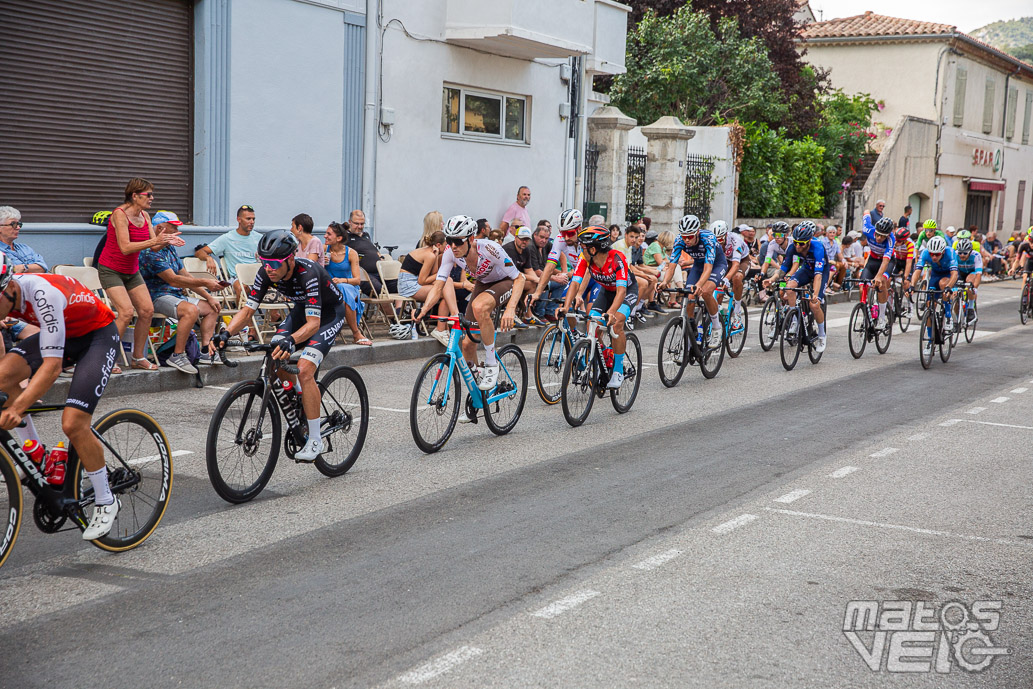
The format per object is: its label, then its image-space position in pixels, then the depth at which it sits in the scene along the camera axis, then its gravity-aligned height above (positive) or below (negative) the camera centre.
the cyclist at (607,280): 10.20 -0.48
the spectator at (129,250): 10.45 -0.36
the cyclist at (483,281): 8.77 -0.48
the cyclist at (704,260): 12.77 -0.31
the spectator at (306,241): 11.90 -0.25
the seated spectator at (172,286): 11.13 -0.76
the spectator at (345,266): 13.79 -0.60
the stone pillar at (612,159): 23.20 +1.56
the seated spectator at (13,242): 10.23 -0.32
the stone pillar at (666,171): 24.27 +1.40
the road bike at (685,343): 12.38 -1.29
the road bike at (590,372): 9.90 -1.35
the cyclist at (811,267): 14.17 -0.39
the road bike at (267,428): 6.80 -1.40
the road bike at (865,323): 15.62 -1.21
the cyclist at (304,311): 7.13 -0.64
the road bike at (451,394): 8.52 -1.39
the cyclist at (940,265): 15.20 -0.32
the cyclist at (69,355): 5.22 -0.75
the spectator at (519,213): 19.41 +0.26
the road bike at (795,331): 14.07 -1.25
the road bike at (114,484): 5.34 -1.46
